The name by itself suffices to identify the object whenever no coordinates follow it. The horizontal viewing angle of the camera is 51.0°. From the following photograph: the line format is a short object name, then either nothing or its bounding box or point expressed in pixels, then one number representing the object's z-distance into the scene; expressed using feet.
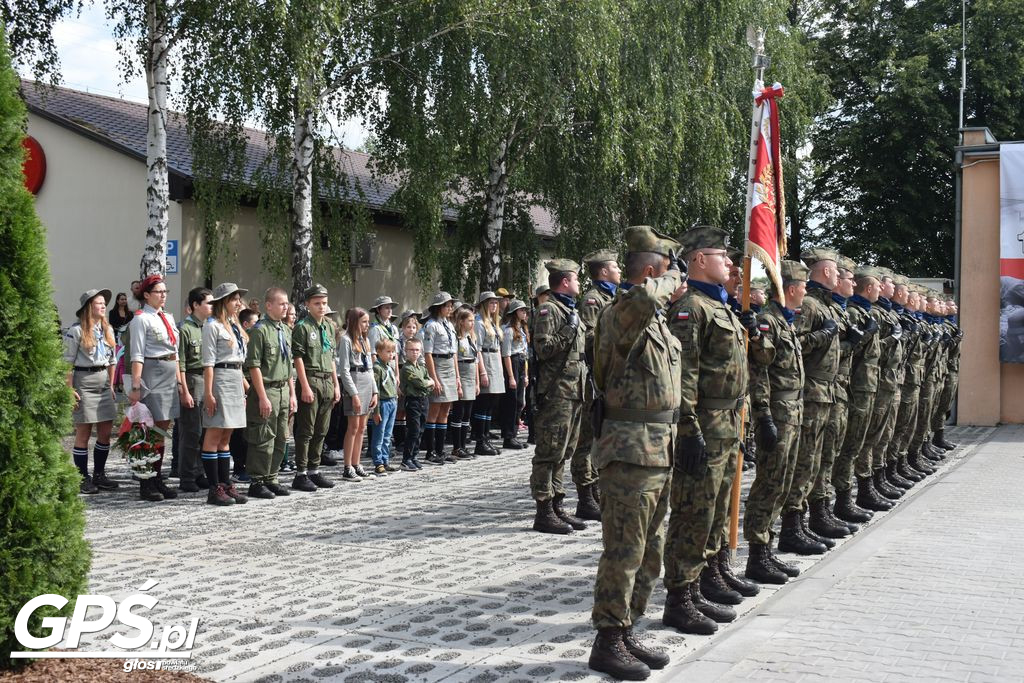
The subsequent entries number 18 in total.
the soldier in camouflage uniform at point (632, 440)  16.84
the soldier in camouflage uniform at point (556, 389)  28.81
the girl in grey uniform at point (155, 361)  33.35
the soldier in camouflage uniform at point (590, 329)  26.99
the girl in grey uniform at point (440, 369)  43.91
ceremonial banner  24.81
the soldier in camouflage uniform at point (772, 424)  23.00
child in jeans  40.60
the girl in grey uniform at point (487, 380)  48.06
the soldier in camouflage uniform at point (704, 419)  19.51
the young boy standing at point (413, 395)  42.04
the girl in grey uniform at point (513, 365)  50.57
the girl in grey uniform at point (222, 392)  32.99
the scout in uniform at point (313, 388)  36.29
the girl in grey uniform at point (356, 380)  37.97
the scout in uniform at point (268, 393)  34.06
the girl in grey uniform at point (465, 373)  45.80
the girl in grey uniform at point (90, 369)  34.32
